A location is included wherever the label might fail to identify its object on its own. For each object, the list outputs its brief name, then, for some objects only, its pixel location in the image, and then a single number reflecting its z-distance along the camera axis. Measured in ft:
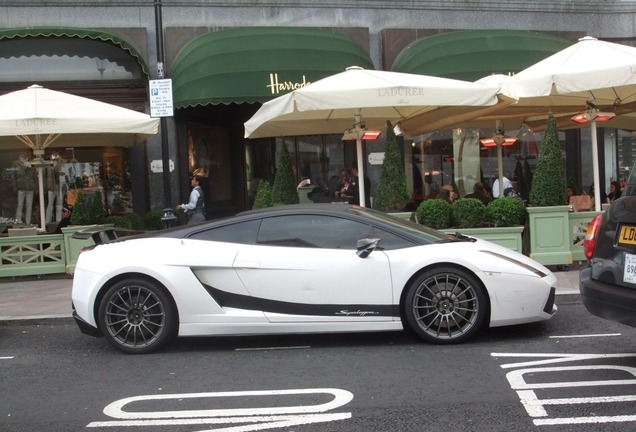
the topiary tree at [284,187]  34.60
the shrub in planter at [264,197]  34.76
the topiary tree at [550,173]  30.60
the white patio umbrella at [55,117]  32.40
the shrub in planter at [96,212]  36.09
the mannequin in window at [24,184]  47.14
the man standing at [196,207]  39.82
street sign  32.22
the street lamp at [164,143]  32.68
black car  14.88
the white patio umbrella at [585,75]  27.84
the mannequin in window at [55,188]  47.46
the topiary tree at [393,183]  32.42
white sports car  18.93
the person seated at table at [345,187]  38.29
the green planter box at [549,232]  30.42
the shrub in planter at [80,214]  35.55
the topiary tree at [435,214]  30.53
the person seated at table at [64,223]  37.55
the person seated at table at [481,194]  35.96
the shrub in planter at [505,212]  30.60
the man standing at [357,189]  38.45
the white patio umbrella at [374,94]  28.30
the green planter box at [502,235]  30.19
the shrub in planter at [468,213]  30.68
